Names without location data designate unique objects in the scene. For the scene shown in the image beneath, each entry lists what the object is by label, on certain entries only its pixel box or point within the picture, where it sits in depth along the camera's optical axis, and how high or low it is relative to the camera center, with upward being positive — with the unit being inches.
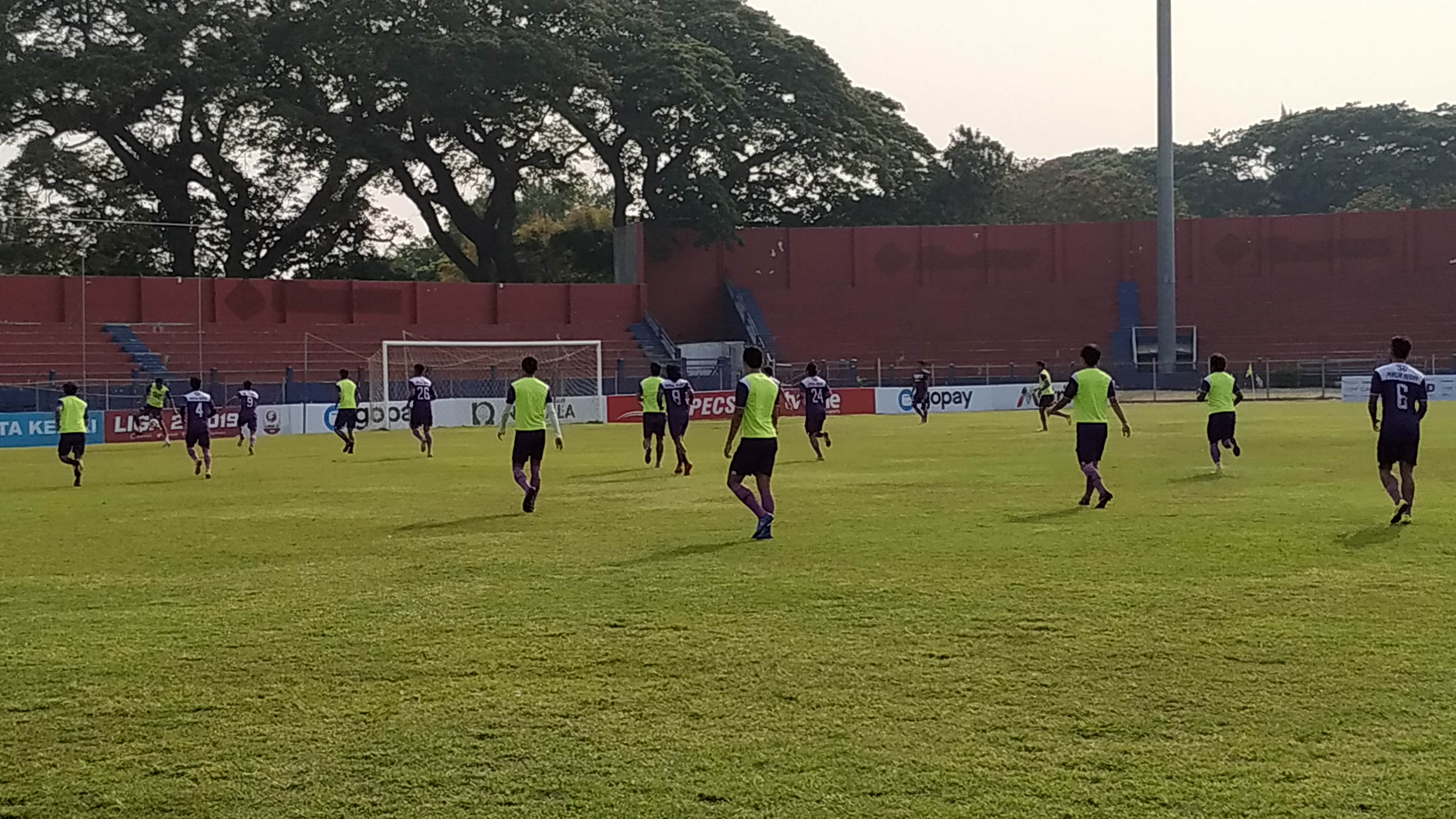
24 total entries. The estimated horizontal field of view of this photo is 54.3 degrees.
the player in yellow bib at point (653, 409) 930.7 -14.1
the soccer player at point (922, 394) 1578.5 -11.3
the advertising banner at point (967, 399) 1978.3 -21.5
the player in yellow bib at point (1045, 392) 1202.0 -8.9
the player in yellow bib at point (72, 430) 855.1 -21.6
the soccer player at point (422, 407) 1113.4 -13.7
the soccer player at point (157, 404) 1294.3 -9.7
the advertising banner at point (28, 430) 1374.3 -34.6
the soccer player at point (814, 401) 966.4 -11.0
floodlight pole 2123.5 +266.0
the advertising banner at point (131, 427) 1449.3 -34.9
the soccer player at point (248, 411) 1231.5 -16.7
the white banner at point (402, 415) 1565.0 -28.9
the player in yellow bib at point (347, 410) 1157.1 -15.9
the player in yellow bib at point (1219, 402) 789.2 -12.0
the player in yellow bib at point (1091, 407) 623.8 -11.1
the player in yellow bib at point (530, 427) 639.8 -17.4
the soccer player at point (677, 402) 901.8 -9.5
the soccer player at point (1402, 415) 529.0 -13.8
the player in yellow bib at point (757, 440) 526.0 -20.1
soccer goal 1700.3 +16.3
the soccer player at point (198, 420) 913.5 -17.9
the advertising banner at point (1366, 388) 2014.0 -14.2
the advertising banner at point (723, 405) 1795.0 -25.7
